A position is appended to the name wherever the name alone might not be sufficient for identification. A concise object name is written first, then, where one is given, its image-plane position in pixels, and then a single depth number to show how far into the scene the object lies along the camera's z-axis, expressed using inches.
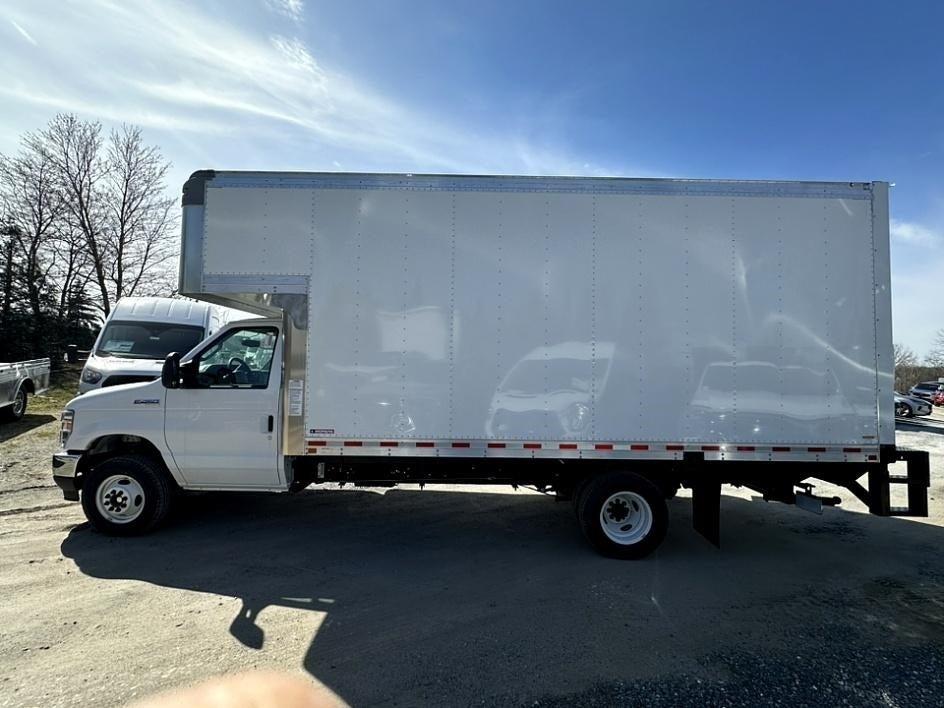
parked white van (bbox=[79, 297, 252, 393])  353.4
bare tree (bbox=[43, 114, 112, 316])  1086.4
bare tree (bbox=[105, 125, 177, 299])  1115.9
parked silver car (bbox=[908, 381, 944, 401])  1462.8
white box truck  191.6
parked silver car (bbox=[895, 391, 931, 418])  889.5
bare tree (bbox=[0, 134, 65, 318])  998.4
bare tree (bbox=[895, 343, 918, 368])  2548.0
